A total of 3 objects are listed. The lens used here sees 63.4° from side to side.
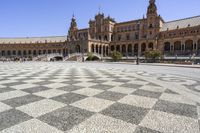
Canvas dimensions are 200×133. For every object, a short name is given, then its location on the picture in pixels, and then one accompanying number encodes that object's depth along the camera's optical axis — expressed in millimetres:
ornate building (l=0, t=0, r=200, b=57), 57438
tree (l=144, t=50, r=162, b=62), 39375
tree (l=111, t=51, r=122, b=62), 47156
